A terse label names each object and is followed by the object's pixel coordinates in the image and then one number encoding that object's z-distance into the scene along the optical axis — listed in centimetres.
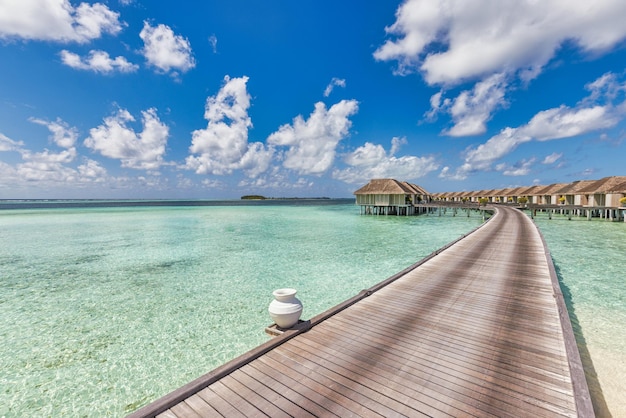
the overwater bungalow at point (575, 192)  4303
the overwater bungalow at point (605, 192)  3444
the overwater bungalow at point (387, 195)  4531
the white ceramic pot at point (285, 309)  516
